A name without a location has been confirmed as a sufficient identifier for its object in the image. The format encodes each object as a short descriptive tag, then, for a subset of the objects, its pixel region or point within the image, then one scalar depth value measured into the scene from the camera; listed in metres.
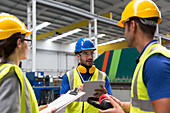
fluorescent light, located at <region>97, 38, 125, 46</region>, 21.44
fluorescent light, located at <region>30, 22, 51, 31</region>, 15.32
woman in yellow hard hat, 1.10
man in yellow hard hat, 0.98
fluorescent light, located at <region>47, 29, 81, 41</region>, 17.63
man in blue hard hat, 2.52
